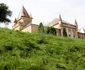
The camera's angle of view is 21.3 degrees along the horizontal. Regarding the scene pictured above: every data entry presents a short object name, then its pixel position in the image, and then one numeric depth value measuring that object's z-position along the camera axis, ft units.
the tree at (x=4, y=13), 81.36
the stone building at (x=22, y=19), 169.89
